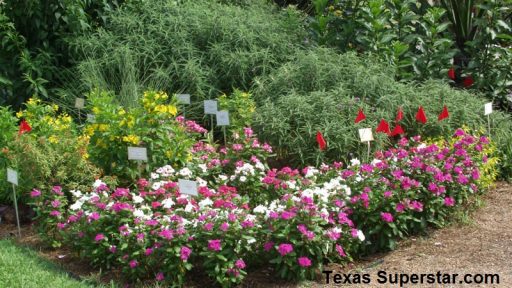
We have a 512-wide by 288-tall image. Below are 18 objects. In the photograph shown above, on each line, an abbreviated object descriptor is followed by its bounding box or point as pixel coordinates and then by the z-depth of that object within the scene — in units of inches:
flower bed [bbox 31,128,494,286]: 169.2
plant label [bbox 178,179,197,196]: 182.1
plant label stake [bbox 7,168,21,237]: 200.7
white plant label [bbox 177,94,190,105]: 256.0
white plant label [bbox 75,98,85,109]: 255.8
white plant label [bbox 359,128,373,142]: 215.5
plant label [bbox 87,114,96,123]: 228.4
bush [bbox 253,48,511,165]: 233.3
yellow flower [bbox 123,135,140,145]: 209.8
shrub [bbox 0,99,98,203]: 211.8
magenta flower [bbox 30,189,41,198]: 197.9
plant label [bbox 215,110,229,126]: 235.3
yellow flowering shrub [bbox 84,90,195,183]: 215.3
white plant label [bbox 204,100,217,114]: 244.8
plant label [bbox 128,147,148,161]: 206.2
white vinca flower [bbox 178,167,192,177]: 209.0
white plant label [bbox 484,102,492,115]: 247.0
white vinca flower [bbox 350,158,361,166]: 205.9
